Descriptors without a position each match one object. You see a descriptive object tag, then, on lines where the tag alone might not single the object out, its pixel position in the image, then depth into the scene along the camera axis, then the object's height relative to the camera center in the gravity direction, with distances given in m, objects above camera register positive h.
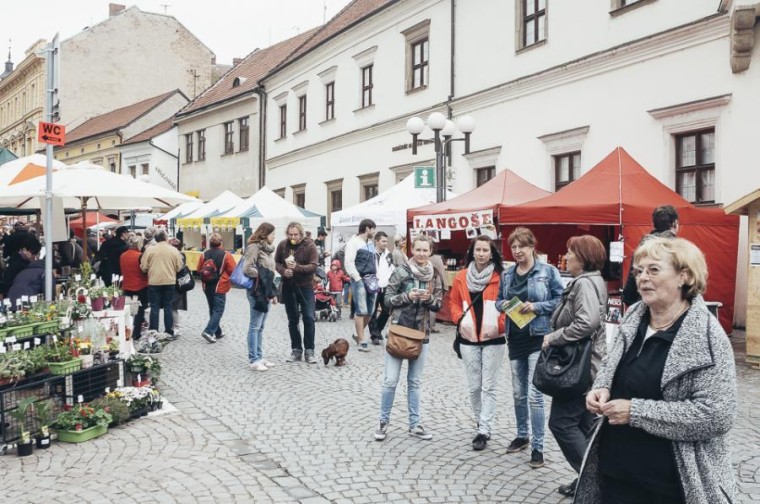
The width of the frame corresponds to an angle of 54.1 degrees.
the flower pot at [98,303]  7.96 -0.68
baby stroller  14.53 -1.28
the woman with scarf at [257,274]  9.23 -0.41
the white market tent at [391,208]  15.80 +0.73
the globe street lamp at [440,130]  14.39 +2.24
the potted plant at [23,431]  5.76 -1.50
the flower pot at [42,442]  5.94 -1.62
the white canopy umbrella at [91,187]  9.73 +0.73
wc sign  7.18 +1.06
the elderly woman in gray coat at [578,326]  4.60 -0.53
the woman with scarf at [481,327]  5.80 -0.66
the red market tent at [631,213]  10.65 +0.44
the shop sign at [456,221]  12.43 +0.38
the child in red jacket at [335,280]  14.88 -0.78
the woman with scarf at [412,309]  6.21 -0.57
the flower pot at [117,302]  8.17 -0.68
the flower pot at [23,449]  5.75 -1.62
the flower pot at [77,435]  6.10 -1.61
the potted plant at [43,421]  5.95 -1.46
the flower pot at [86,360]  6.60 -1.08
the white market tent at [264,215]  20.41 +0.74
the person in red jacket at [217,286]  11.67 -0.72
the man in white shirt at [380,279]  11.62 -0.59
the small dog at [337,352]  9.51 -1.41
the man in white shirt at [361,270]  11.26 -0.44
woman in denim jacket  5.42 -0.53
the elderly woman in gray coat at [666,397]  2.62 -0.56
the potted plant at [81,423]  6.12 -1.53
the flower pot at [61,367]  6.37 -1.10
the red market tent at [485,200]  12.63 +0.73
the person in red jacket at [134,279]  11.52 -0.60
